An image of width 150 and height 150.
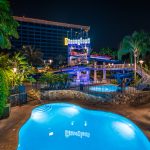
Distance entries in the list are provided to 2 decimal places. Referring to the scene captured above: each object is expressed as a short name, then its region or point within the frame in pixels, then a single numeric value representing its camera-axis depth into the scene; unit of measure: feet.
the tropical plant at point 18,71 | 38.40
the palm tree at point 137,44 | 74.86
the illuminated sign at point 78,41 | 101.58
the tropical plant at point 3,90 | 23.22
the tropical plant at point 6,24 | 24.30
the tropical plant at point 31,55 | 91.51
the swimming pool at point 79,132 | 20.93
